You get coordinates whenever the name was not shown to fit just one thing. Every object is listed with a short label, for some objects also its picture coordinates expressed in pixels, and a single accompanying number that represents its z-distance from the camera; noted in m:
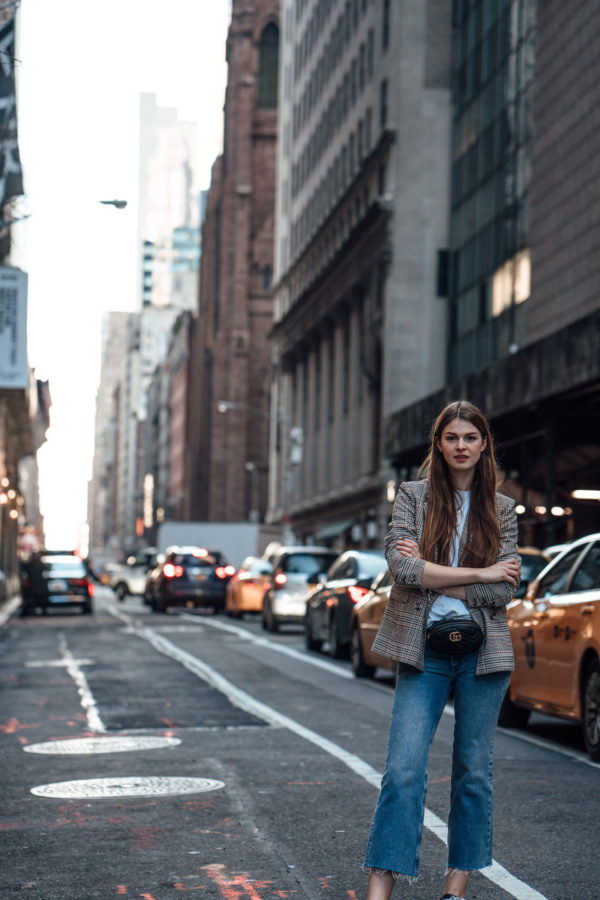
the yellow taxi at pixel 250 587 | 37.06
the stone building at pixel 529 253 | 29.39
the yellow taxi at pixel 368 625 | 17.38
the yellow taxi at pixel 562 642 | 10.87
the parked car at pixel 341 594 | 20.61
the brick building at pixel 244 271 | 113.19
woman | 5.16
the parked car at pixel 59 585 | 41.09
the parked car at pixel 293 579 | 29.12
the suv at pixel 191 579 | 41.06
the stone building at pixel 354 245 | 57.53
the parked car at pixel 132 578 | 61.22
